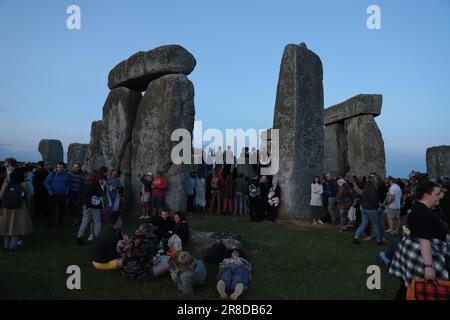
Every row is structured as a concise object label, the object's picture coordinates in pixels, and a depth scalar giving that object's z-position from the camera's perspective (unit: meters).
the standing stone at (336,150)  18.58
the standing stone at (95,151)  16.59
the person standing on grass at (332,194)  11.54
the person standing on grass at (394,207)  9.37
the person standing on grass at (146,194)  11.50
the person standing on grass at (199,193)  12.59
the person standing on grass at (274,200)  11.48
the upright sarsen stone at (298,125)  11.60
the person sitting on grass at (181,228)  7.69
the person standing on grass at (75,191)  9.90
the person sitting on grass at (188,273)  5.28
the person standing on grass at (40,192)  10.20
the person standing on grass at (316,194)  11.29
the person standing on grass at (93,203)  8.14
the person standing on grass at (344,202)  10.35
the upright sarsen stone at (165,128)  11.84
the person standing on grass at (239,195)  12.49
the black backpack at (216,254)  6.65
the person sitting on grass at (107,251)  6.28
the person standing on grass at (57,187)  9.38
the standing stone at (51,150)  23.48
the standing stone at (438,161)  17.80
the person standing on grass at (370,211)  8.41
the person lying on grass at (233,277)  5.09
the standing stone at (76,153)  22.77
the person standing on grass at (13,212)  7.30
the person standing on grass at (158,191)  11.12
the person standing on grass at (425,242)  3.90
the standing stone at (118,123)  13.76
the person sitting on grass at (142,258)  5.77
